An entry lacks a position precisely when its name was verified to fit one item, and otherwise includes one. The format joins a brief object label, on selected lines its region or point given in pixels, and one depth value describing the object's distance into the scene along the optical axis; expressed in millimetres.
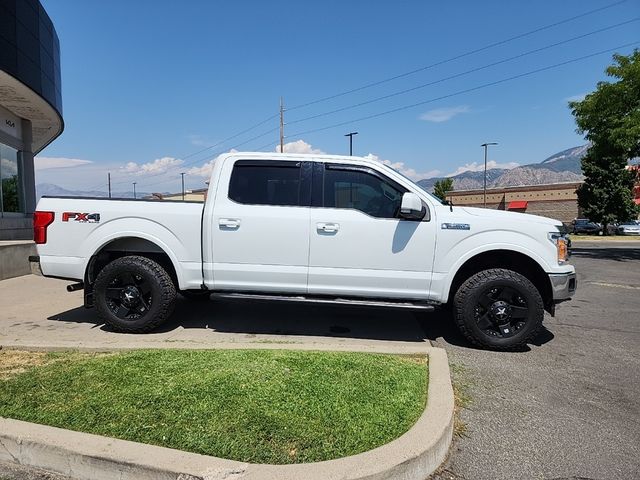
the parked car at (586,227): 42875
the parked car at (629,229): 42094
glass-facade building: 13278
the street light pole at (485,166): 58356
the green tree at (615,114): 16609
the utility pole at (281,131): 38219
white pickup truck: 5043
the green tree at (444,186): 74812
